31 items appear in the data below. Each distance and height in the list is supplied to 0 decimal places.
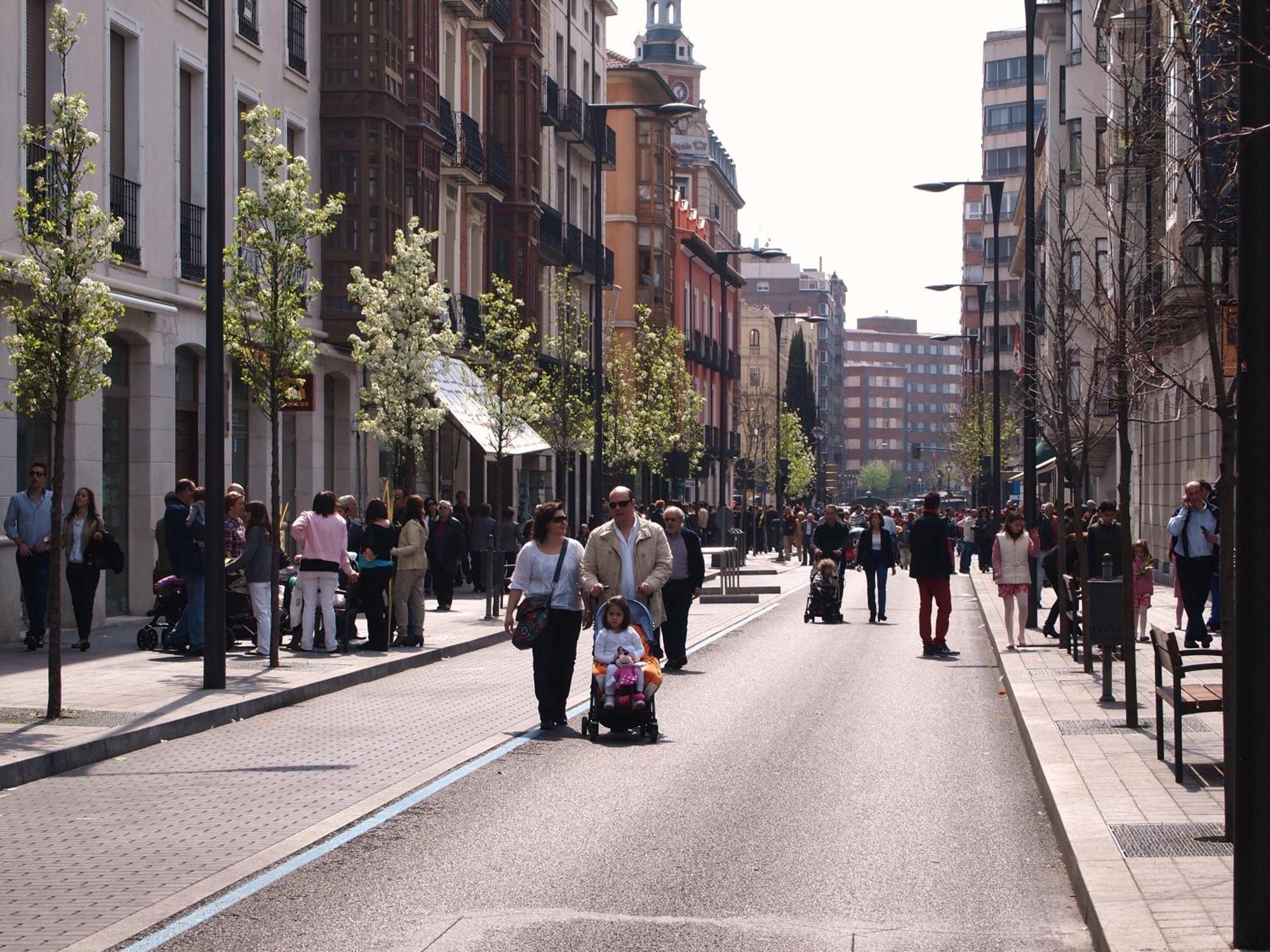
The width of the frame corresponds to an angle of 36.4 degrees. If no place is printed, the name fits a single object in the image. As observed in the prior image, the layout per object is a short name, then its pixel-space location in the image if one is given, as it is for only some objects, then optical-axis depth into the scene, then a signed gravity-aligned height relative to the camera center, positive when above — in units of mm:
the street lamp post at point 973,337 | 57906 +6724
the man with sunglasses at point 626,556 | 15336 -441
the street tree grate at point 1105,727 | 13570 -1630
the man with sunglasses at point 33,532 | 20578 -306
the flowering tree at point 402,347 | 31391 +2541
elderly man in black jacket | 21000 -933
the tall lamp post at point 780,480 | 72125 +774
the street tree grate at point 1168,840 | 8602 -1575
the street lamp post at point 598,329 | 36656 +3393
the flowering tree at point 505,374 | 35906 +2414
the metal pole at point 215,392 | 16859 +987
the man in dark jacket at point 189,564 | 20922 -661
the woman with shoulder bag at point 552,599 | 14711 -750
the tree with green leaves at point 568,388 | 45000 +2691
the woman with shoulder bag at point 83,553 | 21141 -553
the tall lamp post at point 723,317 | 53750 +6774
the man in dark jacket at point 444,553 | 30062 -816
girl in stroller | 14070 -1128
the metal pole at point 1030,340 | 25469 +2309
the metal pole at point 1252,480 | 6660 +64
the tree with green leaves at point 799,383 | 140125 +8644
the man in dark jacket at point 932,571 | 23516 -871
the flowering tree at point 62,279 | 14672 +1719
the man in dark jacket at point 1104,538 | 23234 -463
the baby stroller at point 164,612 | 21312 -1239
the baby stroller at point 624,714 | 14086 -1561
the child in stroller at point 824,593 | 30312 -1456
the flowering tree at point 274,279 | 20141 +2407
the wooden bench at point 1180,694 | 10719 -1124
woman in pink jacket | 21375 -622
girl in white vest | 22953 -806
